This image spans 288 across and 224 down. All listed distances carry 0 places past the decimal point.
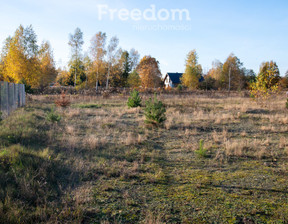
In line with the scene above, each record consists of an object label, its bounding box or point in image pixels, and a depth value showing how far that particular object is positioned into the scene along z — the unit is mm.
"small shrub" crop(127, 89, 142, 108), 15148
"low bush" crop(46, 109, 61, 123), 9109
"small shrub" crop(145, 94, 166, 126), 9312
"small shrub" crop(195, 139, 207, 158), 5441
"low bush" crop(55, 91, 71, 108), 15445
